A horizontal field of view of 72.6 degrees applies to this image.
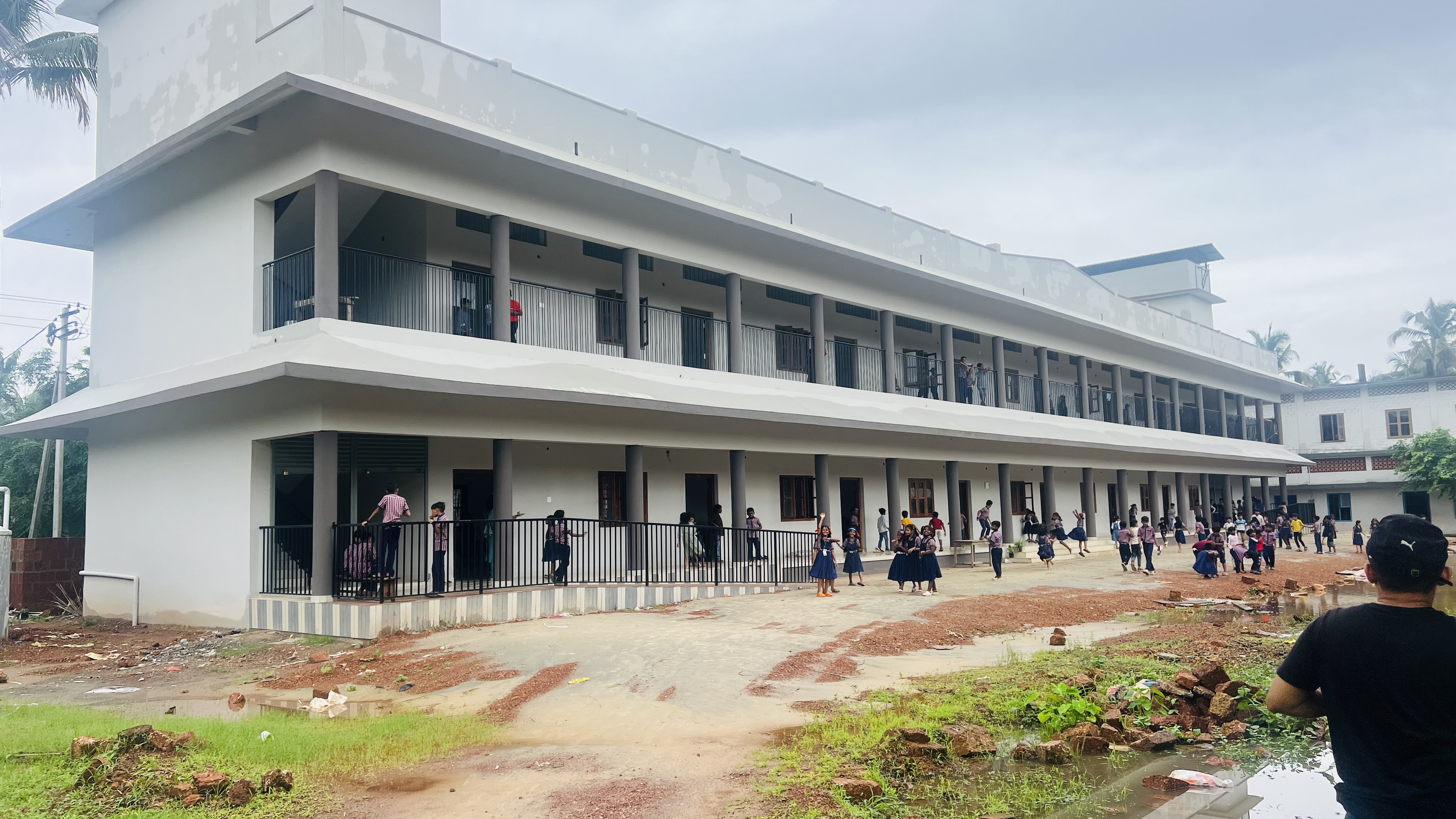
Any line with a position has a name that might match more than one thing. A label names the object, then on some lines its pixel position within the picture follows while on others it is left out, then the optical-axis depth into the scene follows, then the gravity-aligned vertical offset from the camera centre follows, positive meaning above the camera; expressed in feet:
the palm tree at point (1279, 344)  256.32 +35.30
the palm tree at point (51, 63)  95.50 +44.46
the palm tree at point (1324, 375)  287.07 +30.36
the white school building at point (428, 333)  49.16 +10.48
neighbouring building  171.32 +6.93
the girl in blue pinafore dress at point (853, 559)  67.46 -4.61
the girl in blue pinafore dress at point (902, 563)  61.00 -4.48
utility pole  85.15 +11.16
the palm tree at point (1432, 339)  214.69 +29.94
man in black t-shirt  10.35 -2.17
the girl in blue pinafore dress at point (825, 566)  59.11 -4.39
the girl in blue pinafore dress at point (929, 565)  60.39 -4.61
